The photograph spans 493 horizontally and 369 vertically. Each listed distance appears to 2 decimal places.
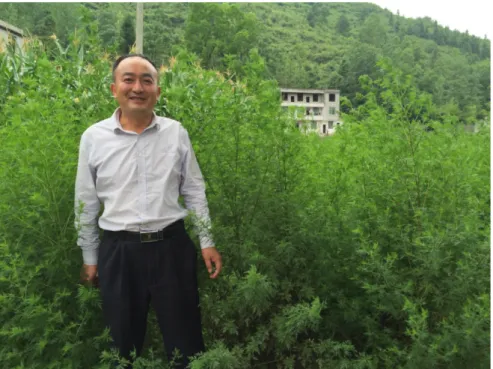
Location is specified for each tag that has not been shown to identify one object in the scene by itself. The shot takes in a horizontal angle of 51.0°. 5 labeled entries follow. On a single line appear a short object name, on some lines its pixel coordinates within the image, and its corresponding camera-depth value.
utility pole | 8.75
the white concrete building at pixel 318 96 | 53.16
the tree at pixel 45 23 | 53.97
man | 2.55
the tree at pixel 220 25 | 52.69
